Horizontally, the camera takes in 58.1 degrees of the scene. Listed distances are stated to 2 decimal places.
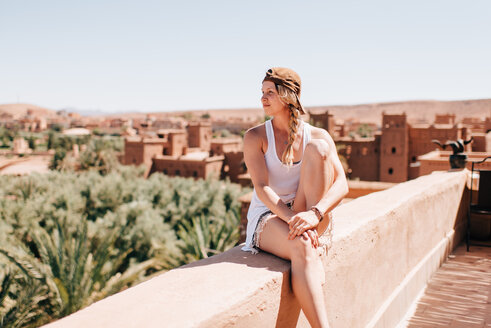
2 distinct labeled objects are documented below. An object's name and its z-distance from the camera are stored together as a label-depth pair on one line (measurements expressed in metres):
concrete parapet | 1.34
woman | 1.82
